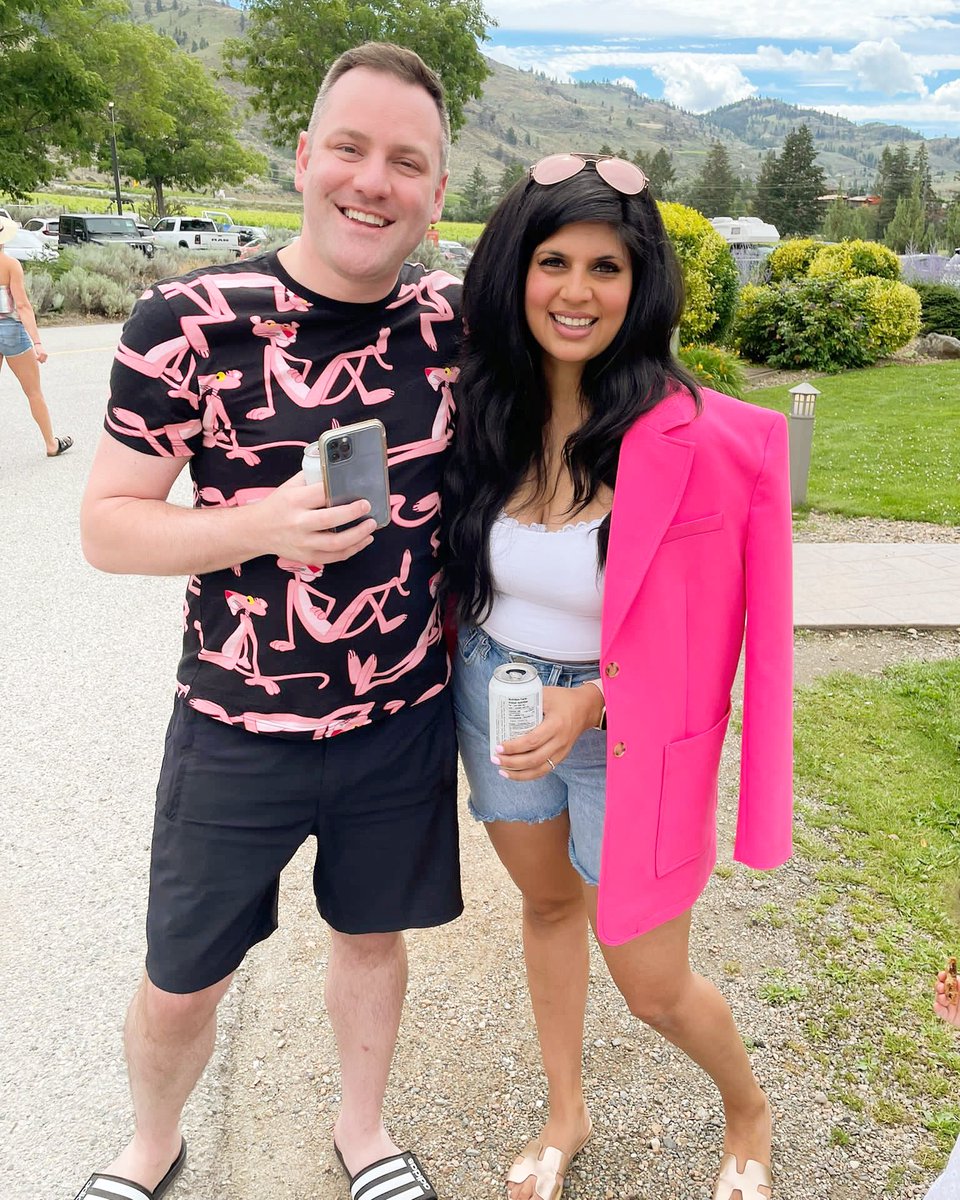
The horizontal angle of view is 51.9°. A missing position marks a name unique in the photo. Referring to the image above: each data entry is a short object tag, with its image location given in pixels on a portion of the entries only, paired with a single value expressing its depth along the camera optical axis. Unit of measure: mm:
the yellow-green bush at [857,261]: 15648
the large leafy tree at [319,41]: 35906
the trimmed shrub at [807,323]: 14555
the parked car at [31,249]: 19703
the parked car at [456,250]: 30594
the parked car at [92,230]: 30172
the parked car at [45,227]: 31848
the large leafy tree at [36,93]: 21359
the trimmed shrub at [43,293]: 15852
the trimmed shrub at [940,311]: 17859
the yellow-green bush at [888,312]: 14750
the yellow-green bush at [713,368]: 10359
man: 1694
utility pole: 41281
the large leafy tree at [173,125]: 45906
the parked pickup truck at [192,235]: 36062
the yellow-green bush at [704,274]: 13445
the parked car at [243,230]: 38041
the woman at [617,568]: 1781
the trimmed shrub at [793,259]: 17031
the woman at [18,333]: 7922
